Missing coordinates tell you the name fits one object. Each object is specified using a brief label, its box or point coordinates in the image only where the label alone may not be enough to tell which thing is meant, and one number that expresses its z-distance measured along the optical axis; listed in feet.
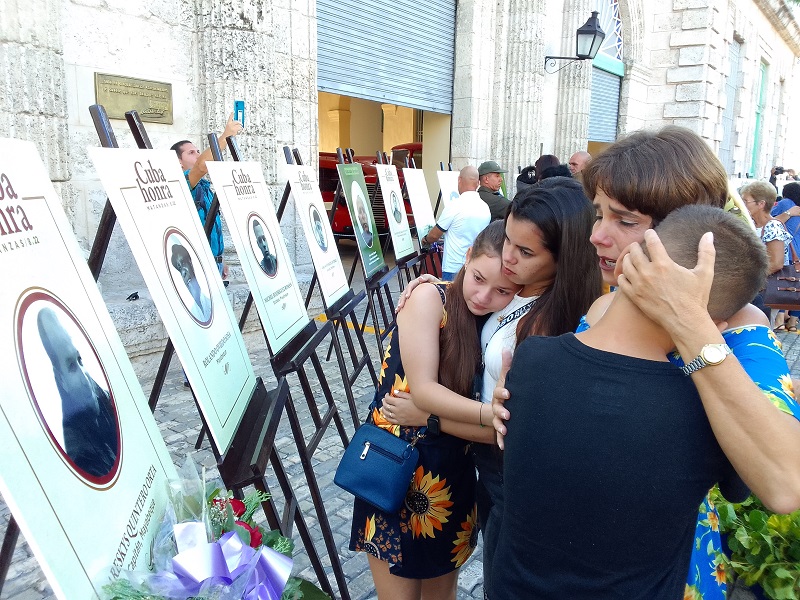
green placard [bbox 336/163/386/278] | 14.40
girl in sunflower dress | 5.52
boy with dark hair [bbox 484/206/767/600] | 3.27
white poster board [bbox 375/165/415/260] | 17.30
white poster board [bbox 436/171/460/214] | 23.62
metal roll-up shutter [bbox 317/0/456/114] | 23.88
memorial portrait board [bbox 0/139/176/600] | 2.90
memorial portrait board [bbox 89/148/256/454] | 5.03
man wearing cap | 19.63
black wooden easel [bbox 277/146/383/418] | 11.29
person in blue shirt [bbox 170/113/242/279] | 15.04
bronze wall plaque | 15.23
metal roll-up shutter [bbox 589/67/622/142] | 45.24
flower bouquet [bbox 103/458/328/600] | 3.41
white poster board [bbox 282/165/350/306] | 11.14
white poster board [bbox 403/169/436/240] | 20.81
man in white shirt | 17.40
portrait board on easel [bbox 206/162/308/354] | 7.70
